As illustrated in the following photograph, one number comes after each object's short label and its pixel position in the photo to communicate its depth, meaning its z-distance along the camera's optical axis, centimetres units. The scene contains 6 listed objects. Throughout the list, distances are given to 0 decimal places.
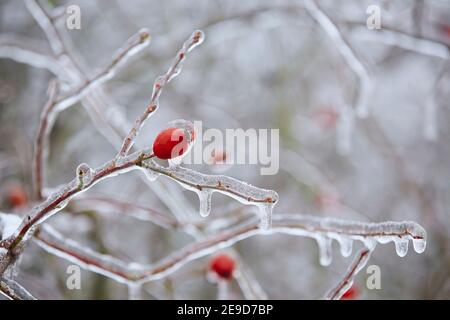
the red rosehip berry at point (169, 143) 38
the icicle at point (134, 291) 45
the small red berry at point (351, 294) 46
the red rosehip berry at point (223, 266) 50
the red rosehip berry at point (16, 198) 60
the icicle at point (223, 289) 50
